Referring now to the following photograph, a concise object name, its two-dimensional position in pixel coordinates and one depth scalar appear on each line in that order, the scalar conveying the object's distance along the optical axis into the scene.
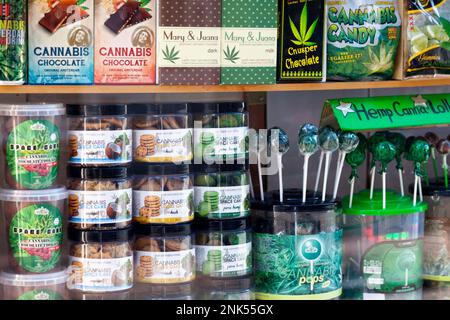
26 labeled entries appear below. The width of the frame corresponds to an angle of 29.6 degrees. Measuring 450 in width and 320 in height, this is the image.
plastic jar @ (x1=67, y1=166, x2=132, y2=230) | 2.13
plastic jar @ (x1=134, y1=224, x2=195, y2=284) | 2.18
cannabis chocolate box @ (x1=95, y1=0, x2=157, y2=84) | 2.12
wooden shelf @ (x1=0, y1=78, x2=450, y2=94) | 2.09
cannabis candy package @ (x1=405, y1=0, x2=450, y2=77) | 2.34
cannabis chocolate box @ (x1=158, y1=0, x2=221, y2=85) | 2.13
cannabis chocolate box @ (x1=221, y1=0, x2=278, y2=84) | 2.17
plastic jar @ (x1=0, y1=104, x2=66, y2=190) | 2.07
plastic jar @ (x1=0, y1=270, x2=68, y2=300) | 2.10
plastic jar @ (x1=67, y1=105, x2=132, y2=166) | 2.11
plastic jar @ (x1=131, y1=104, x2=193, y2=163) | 2.16
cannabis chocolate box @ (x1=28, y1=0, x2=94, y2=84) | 2.08
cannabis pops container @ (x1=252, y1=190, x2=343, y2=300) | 2.28
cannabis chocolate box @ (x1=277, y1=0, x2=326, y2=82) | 2.27
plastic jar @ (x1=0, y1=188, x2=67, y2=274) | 2.09
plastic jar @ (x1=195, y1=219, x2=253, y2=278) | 2.24
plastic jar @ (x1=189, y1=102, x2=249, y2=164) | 2.21
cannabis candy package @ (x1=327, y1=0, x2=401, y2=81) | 2.32
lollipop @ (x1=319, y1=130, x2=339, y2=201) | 2.31
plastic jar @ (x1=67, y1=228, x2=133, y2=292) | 2.14
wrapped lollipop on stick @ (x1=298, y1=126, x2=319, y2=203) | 2.29
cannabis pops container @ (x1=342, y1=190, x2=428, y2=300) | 2.38
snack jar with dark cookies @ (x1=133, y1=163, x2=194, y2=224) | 2.17
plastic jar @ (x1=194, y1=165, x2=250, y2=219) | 2.23
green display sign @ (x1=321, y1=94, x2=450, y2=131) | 2.36
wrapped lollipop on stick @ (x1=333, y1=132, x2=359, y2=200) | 2.33
